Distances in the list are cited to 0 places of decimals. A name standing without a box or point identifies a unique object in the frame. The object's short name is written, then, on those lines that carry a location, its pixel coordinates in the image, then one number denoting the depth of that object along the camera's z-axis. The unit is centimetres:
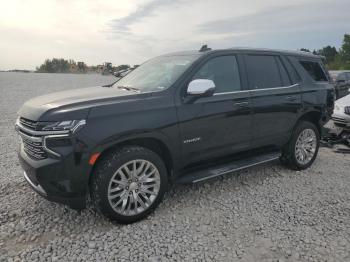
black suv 287
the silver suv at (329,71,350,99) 1310
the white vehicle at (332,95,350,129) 704
